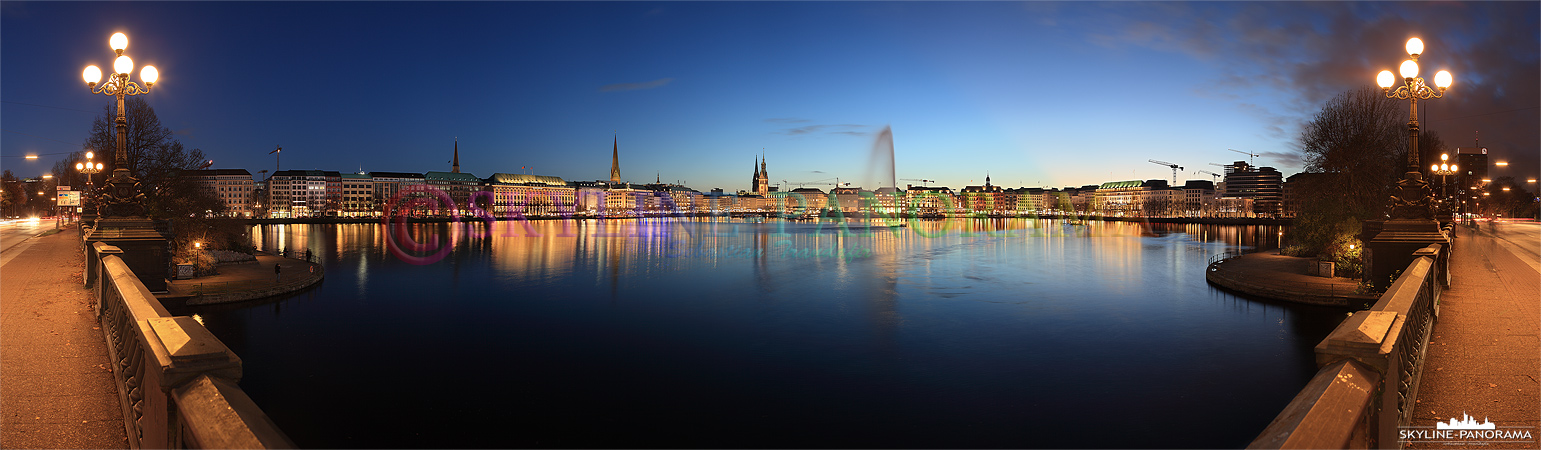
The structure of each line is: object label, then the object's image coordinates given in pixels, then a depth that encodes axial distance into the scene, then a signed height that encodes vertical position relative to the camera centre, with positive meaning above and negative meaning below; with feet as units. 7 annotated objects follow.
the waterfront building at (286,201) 642.63 +17.29
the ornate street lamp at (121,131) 51.03 +6.54
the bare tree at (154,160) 128.47 +12.03
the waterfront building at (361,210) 635.95 +8.90
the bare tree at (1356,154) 139.64 +12.15
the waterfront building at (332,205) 633.16 +13.21
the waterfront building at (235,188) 629.51 +29.17
